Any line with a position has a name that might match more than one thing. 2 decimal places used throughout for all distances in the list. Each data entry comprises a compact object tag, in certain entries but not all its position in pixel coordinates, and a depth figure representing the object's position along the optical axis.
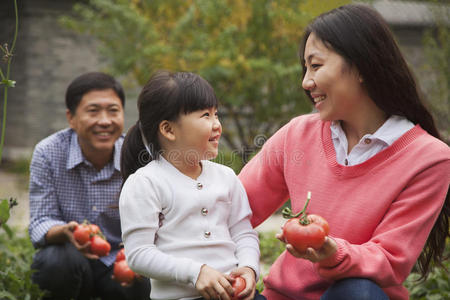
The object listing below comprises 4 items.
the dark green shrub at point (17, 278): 2.89
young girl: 1.88
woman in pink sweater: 1.88
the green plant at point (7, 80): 1.89
